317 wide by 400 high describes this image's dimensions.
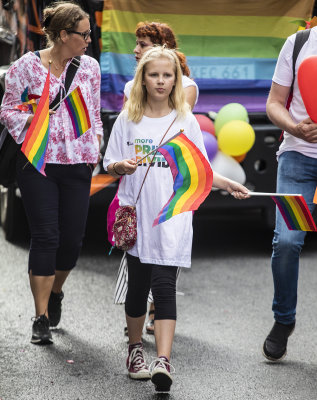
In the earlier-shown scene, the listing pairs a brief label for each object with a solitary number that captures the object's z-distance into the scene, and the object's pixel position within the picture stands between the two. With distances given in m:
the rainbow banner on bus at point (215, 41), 14.90
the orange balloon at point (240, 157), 14.73
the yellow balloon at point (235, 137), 14.05
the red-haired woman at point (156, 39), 10.96
